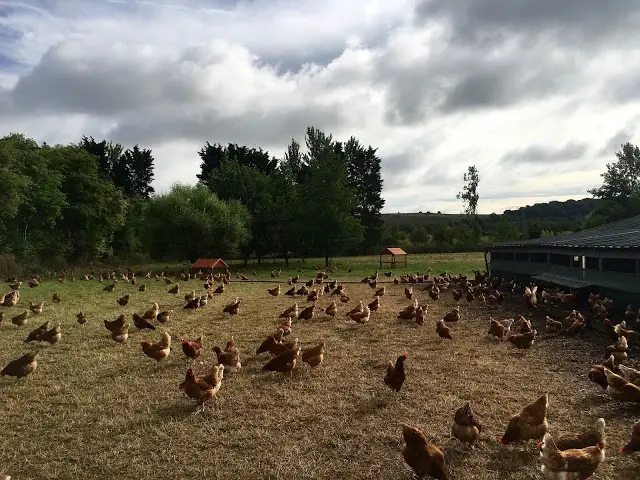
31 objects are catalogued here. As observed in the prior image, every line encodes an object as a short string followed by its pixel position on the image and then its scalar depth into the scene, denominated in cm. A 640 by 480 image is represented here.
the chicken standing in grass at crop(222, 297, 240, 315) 1602
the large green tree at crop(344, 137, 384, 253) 6650
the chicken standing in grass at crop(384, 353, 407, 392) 792
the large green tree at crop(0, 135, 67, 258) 2933
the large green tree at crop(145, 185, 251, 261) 3950
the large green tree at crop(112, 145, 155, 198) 6219
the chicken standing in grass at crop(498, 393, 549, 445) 576
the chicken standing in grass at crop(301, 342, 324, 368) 934
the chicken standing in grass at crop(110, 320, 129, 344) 1188
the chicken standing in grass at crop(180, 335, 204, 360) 984
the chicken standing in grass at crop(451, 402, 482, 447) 578
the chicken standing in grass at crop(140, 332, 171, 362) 988
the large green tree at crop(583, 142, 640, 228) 4991
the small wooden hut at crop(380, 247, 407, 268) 4084
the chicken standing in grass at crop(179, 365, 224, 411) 725
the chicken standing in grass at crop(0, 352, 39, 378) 884
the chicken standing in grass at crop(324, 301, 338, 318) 1542
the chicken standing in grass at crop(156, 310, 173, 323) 1461
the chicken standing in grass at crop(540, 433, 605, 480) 464
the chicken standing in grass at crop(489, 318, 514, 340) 1179
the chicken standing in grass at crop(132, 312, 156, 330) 1300
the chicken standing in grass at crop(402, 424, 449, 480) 506
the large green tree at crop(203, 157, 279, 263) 4578
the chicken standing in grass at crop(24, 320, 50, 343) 1169
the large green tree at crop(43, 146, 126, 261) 3934
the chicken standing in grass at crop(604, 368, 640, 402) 690
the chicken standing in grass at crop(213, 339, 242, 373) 903
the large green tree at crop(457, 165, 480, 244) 5931
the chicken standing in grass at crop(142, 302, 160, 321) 1440
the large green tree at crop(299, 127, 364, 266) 4191
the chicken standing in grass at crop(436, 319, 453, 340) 1187
